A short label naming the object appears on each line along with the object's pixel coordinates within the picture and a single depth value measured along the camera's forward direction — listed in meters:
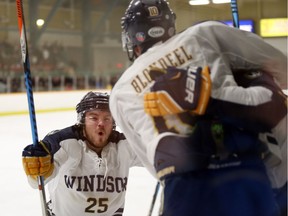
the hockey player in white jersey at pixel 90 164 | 9.77
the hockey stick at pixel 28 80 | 9.58
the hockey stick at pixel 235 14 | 9.43
